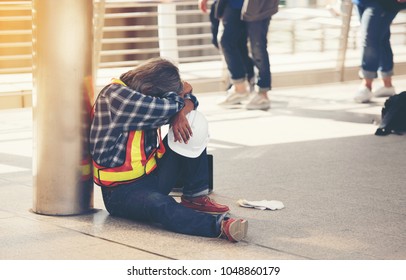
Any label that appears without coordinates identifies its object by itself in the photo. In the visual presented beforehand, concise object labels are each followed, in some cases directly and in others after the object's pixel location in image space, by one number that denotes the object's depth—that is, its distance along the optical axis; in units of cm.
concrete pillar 1075
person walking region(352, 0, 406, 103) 1975
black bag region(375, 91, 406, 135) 1700
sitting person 1040
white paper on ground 1165
